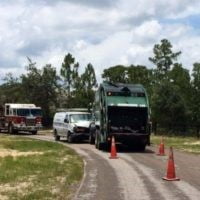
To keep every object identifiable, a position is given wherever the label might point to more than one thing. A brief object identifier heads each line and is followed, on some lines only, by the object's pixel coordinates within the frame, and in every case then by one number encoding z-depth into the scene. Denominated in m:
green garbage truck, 28.86
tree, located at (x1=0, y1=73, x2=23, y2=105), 78.26
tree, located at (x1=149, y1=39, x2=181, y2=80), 89.94
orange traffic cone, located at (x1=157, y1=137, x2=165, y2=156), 26.10
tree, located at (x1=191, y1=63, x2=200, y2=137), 76.56
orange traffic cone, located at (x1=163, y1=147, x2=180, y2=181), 15.94
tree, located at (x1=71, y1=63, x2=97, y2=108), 79.25
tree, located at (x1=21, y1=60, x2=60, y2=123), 73.81
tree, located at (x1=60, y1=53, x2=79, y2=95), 89.69
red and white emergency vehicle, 50.91
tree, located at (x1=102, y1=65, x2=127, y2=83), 95.38
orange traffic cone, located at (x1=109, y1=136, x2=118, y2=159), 24.30
